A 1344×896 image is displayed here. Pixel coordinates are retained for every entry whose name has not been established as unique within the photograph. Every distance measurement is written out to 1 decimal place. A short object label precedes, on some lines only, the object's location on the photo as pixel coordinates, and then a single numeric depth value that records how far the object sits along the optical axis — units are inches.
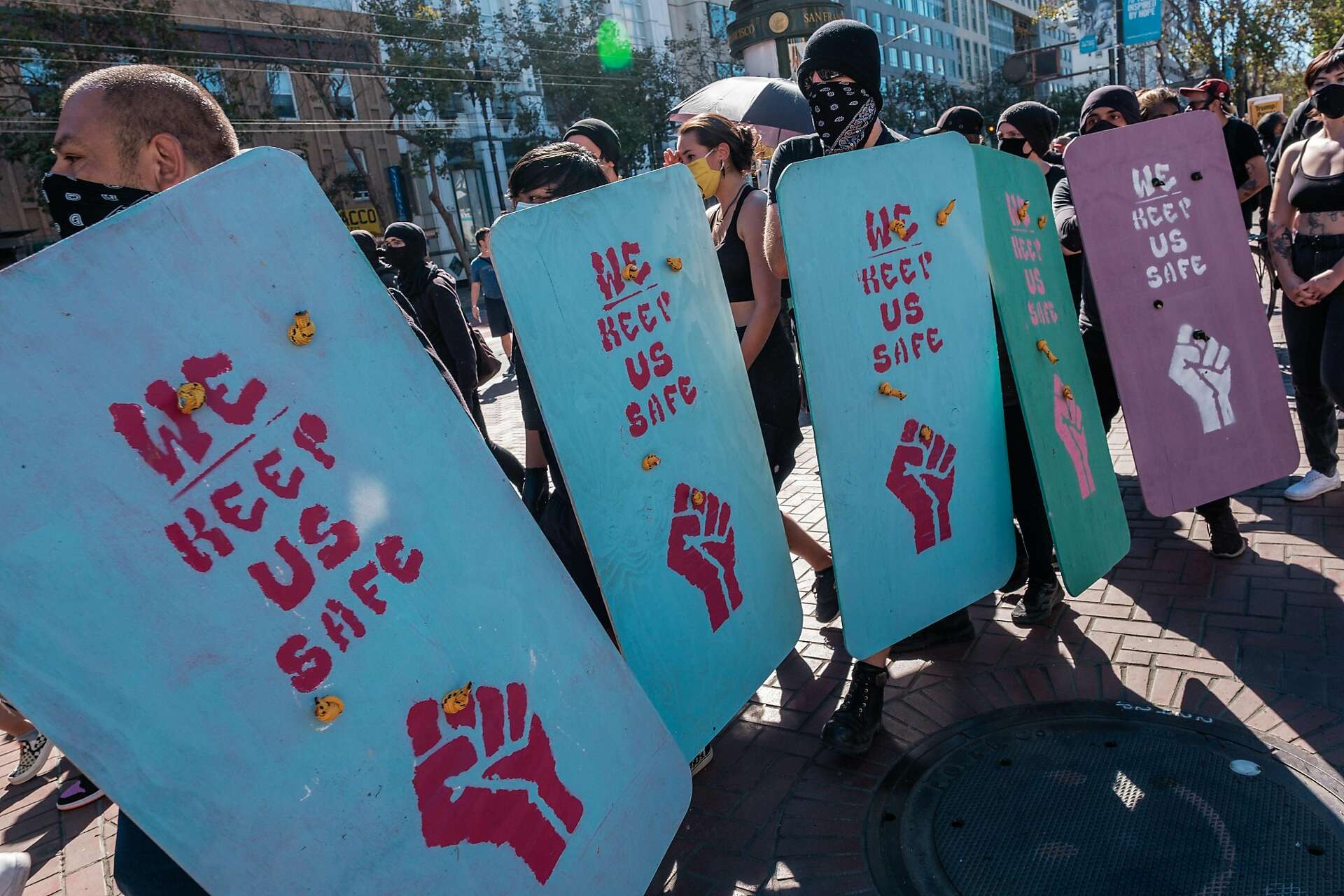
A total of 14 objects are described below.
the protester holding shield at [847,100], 107.0
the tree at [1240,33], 827.4
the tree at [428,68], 1144.2
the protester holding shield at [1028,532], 117.4
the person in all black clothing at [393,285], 156.4
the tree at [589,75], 1278.3
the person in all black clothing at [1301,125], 170.7
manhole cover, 81.4
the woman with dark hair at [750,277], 122.9
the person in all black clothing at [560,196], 96.8
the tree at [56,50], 868.6
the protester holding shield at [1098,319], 141.4
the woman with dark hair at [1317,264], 145.1
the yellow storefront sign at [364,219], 1158.9
